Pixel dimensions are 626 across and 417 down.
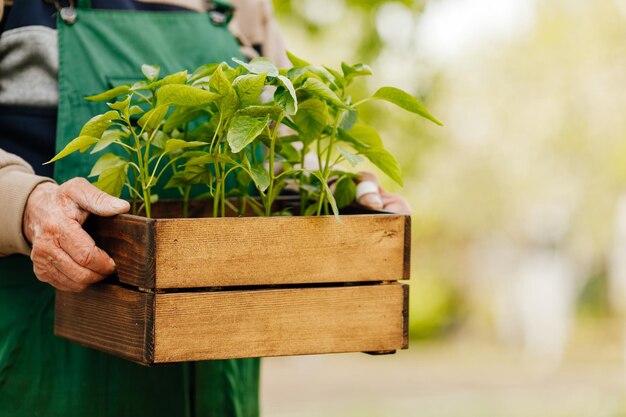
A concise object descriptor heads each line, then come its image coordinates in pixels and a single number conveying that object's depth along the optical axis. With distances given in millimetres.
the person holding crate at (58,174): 1914
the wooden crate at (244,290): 1731
